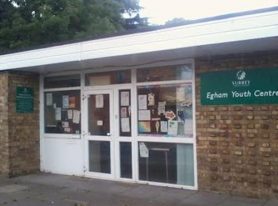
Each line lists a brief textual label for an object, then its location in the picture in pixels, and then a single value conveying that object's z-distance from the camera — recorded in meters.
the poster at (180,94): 5.97
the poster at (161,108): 6.15
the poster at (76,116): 7.09
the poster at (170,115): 6.07
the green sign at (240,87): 5.20
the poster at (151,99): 6.24
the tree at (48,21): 13.58
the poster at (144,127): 6.28
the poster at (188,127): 5.90
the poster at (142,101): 6.31
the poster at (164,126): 6.11
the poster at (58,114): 7.38
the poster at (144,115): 6.29
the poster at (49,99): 7.50
